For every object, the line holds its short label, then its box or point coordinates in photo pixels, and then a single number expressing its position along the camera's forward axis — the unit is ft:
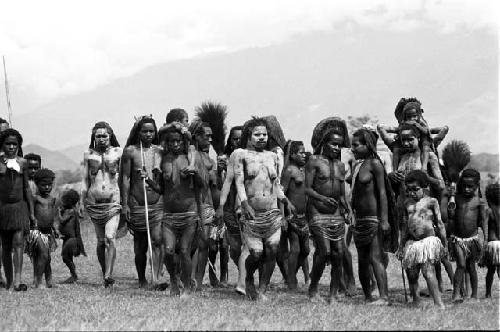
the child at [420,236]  30.25
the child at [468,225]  34.53
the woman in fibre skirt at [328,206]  31.53
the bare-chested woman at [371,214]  31.89
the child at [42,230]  37.68
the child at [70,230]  40.63
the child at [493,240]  34.68
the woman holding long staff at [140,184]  37.37
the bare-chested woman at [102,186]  38.70
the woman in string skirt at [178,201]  32.60
